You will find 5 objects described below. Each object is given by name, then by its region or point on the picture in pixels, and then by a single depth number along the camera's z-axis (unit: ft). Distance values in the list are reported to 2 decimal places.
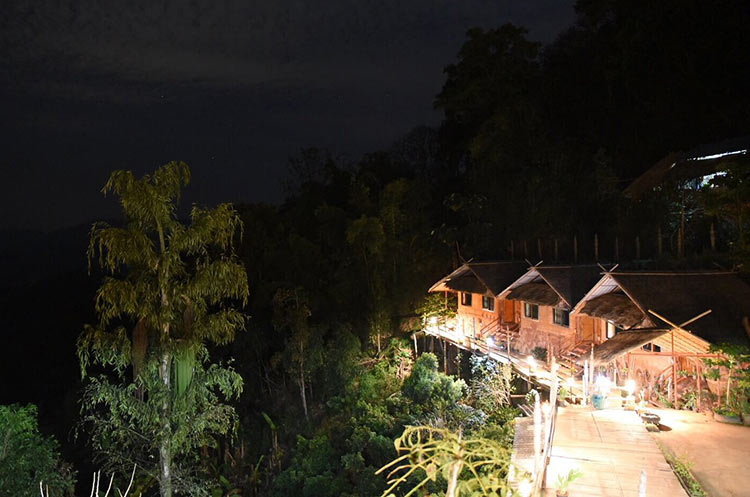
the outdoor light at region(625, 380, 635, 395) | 34.45
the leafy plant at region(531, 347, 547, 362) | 51.99
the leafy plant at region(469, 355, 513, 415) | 45.83
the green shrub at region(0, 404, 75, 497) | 31.91
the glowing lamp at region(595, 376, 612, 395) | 34.27
